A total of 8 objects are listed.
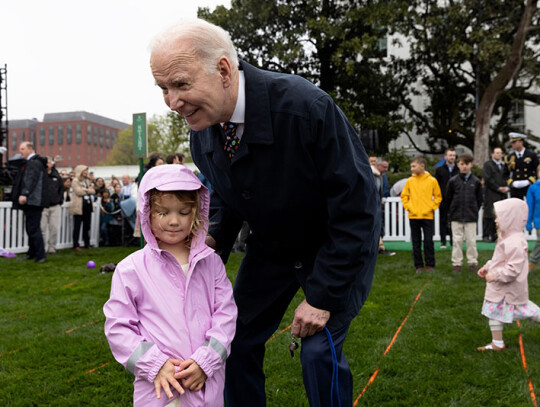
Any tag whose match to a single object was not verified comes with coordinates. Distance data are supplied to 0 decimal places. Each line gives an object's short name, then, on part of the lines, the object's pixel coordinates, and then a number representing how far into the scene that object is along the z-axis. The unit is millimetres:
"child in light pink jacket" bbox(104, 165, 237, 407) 1907
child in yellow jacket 7895
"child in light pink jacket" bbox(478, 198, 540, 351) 4148
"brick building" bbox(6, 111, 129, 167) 111312
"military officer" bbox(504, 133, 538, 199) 10141
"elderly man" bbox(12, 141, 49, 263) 9023
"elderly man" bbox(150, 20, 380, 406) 1761
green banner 7867
